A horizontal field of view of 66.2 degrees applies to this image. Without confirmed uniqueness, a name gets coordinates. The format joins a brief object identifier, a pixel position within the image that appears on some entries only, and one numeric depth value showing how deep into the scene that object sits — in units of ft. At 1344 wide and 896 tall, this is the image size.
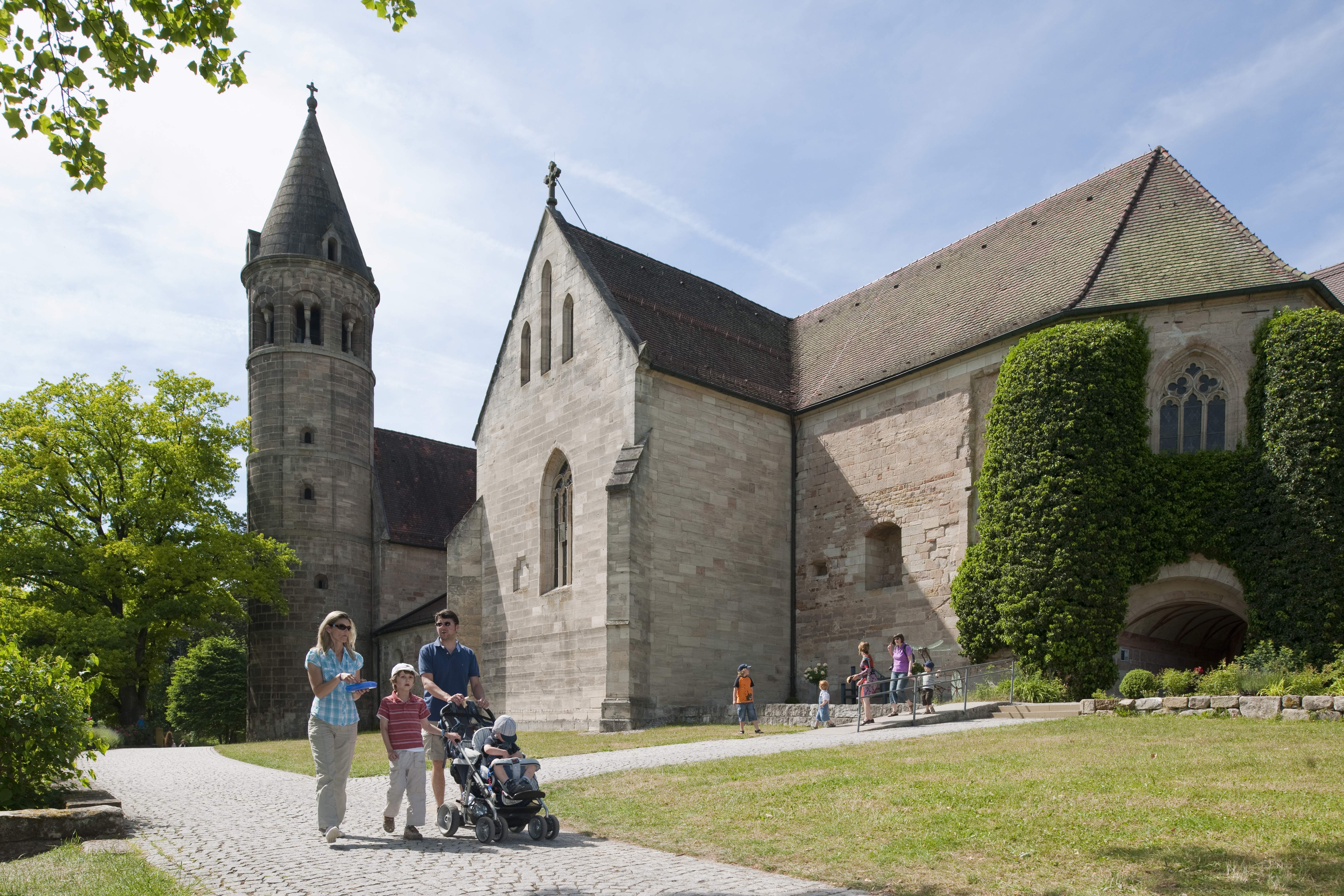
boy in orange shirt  55.67
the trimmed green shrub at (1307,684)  46.62
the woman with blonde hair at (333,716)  24.61
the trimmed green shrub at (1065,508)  57.57
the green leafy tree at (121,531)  88.43
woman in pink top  55.88
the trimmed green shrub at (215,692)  148.25
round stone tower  106.73
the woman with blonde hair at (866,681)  52.54
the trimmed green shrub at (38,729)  27.12
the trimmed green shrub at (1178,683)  49.42
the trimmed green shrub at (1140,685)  50.44
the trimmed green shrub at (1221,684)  47.96
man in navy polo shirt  27.63
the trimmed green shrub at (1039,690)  54.65
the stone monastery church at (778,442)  62.39
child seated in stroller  24.53
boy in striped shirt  25.59
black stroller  24.53
